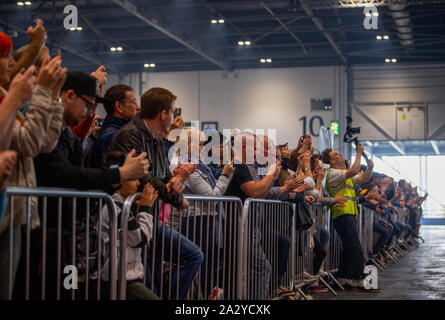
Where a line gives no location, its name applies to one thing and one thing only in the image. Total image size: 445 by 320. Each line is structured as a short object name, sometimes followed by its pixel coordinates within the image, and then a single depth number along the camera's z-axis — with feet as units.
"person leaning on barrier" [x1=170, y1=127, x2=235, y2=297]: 16.33
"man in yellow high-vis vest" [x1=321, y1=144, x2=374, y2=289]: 28.89
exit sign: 78.33
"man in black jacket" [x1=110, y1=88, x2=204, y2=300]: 13.67
